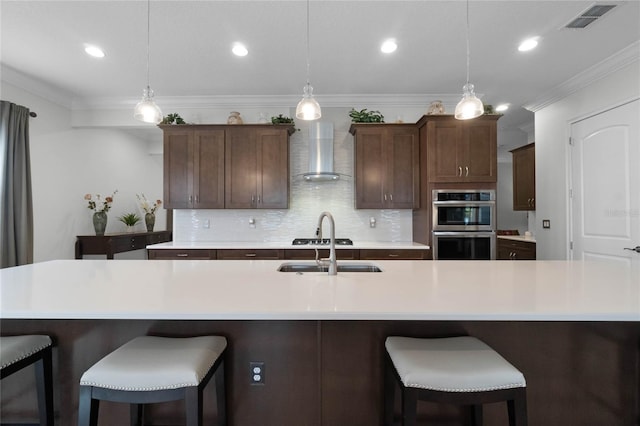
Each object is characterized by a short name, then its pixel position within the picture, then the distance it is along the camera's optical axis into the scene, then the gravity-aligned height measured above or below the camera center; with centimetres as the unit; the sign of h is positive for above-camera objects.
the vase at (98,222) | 446 -8
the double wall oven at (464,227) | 340 -14
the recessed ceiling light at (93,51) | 284 +159
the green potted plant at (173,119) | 379 +121
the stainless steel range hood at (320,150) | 383 +83
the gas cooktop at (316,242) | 358 -32
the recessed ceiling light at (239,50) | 283 +158
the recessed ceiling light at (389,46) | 277 +158
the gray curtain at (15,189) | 325 +32
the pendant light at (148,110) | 208 +73
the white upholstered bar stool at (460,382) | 102 -57
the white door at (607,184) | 293 +31
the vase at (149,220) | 557 -7
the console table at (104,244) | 432 -40
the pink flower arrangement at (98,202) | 456 +23
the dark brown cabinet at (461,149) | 344 +74
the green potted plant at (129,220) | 525 -6
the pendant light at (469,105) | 212 +77
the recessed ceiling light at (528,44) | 275 +158
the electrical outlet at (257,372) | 136 -70
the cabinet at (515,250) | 426 -53
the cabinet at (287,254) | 344 -44
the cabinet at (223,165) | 375 +63
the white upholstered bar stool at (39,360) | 120 -59
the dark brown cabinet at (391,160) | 371 +67
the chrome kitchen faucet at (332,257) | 170 -24
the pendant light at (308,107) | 205 +73
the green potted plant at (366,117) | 374 +121
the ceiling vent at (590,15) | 231 +158
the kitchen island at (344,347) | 133 -60
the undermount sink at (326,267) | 203 -36
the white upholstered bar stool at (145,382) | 104 -57
